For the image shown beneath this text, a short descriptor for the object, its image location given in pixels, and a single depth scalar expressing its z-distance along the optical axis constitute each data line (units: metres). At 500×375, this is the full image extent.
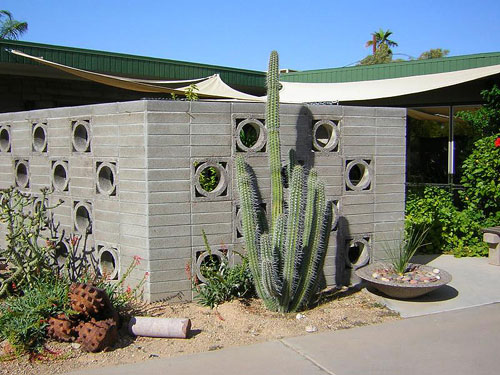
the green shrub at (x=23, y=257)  6.02
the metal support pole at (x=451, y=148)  11.46
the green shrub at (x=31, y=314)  4.81
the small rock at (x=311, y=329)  5.45
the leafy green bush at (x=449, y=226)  9.09
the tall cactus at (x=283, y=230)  5.66
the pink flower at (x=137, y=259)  5.89
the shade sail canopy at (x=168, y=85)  9.27
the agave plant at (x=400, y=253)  6.61
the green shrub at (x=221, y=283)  6.00
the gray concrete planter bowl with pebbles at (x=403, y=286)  6.21
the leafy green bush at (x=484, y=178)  9.11
